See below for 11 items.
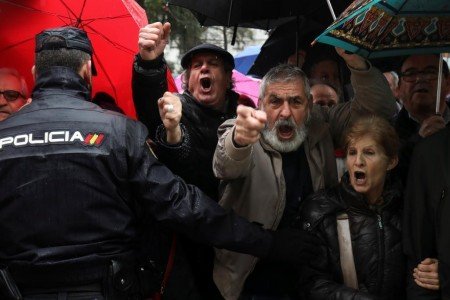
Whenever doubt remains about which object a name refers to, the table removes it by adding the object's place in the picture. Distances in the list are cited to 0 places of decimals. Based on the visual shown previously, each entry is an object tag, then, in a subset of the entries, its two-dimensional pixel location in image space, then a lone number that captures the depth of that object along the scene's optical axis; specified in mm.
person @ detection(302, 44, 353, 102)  5832
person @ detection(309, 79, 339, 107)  5180
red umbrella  4469
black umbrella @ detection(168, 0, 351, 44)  4750
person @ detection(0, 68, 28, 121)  4359
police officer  3074
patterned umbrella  3762
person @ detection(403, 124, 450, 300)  3328
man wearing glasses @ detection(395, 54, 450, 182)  4695
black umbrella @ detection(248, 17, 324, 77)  5906
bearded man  3795
